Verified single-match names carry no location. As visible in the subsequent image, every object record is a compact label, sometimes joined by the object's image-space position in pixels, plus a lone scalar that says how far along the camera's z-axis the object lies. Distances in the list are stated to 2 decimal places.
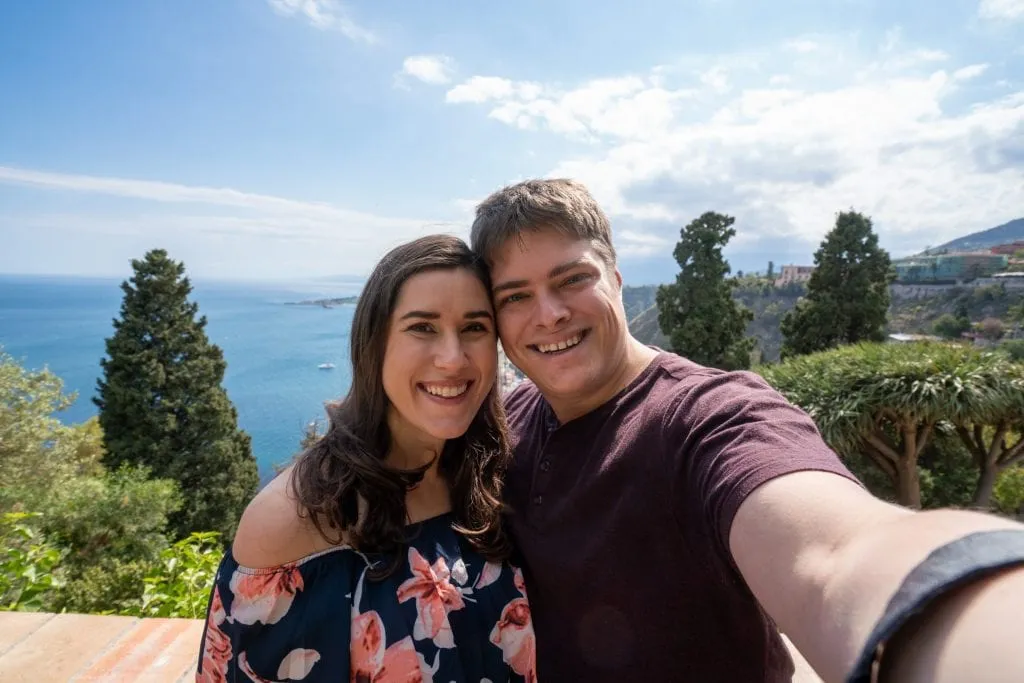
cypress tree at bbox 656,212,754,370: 14.84
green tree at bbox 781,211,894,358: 15.20
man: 0.57
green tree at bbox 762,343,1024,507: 7.05
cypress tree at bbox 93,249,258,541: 15.01
